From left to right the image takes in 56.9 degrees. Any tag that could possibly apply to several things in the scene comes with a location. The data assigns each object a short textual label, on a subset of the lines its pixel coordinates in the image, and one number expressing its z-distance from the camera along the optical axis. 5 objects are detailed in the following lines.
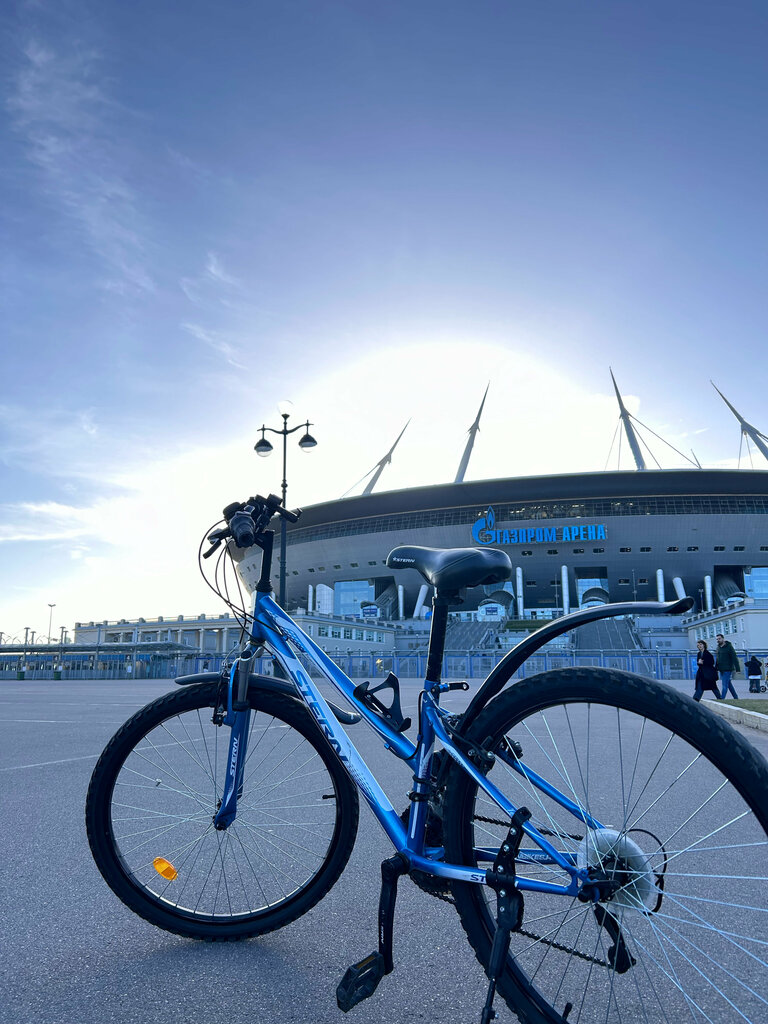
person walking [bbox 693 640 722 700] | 15.09
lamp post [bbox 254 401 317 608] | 20.45
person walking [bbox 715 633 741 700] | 16.70
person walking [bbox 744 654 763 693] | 20.98
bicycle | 1.90
